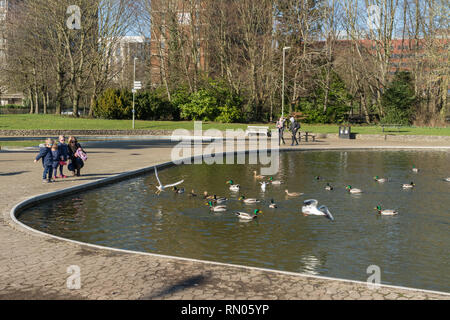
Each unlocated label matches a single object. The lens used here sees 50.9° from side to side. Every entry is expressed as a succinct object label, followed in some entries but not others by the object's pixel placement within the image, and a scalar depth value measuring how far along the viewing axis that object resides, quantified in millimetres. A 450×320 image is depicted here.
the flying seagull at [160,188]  14378
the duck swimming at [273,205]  12609
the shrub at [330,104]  51344
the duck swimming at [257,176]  17250
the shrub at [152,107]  48094
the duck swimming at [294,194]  14141
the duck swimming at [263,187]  15016
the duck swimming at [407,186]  15867
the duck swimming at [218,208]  12112
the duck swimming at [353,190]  14828
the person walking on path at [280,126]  31306
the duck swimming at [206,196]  13470
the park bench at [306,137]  35094
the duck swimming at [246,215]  11174
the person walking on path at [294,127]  30969
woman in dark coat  16328
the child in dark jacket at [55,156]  15241
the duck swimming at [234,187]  14960
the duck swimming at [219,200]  12778
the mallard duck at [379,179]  17031
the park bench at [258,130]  38469
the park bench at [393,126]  44250
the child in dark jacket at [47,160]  15016
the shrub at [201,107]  48156
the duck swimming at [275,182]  15997
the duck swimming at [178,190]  14492
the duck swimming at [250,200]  12999
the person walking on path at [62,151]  15622
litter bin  37844
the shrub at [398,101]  46719
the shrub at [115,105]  47594
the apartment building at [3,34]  60322
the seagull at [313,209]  11078
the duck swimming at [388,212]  11812
